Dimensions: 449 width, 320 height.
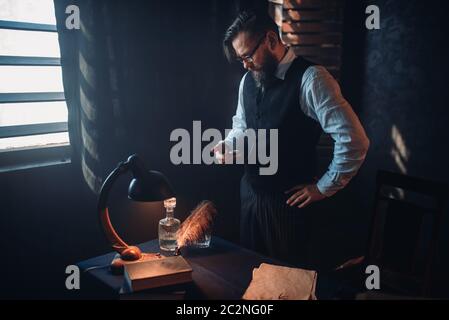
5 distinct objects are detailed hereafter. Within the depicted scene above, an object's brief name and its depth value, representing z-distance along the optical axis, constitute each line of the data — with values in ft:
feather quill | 5.49
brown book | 4.37
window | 6.48
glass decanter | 5.48
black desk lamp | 4.77
